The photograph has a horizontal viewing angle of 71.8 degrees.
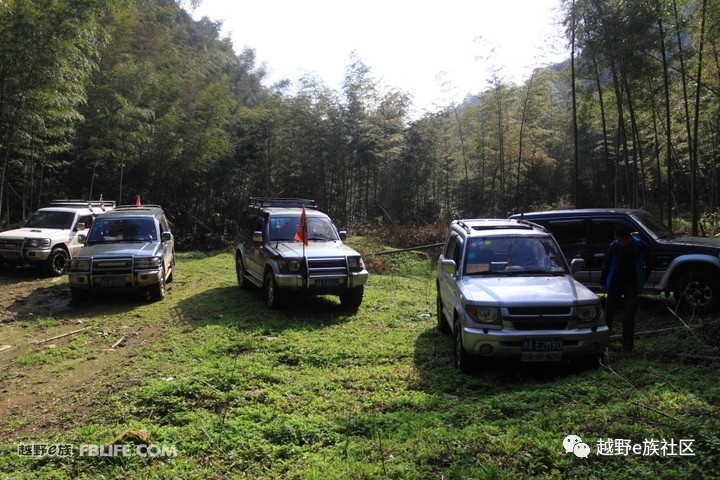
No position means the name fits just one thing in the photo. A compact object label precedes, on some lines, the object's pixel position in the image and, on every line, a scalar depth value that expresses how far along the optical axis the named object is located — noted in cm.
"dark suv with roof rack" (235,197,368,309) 768
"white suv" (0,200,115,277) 1082
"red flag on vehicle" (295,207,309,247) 806
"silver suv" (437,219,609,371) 466
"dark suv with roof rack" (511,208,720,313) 669
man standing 544
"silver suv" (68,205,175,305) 828
